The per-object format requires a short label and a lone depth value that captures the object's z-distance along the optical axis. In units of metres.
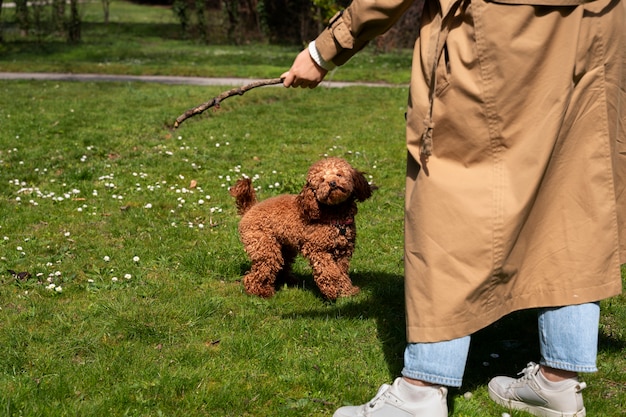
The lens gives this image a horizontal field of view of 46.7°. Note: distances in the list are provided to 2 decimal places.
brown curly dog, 4.46
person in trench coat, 2.74
